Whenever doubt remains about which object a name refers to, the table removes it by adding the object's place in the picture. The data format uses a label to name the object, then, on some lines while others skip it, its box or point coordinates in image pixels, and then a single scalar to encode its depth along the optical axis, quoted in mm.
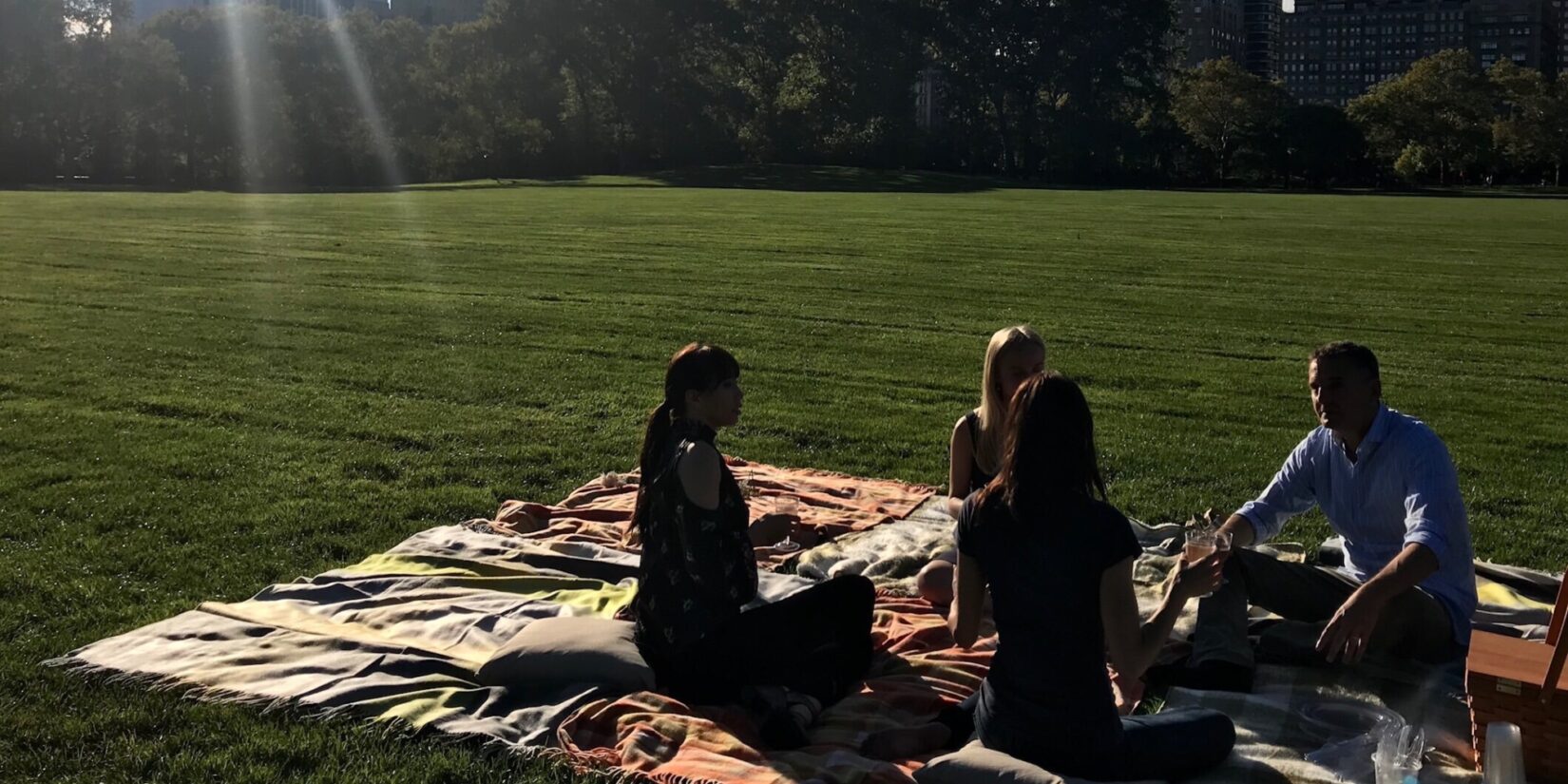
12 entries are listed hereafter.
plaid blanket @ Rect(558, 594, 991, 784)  4875
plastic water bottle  4293
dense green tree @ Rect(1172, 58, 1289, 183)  81875
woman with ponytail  5367
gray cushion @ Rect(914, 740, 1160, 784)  4426
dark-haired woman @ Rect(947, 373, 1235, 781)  4199
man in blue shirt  5262
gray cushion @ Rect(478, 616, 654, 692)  5566
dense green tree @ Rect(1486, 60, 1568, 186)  79812
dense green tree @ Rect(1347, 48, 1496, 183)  82500
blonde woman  6344
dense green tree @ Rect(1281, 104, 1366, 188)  80938
